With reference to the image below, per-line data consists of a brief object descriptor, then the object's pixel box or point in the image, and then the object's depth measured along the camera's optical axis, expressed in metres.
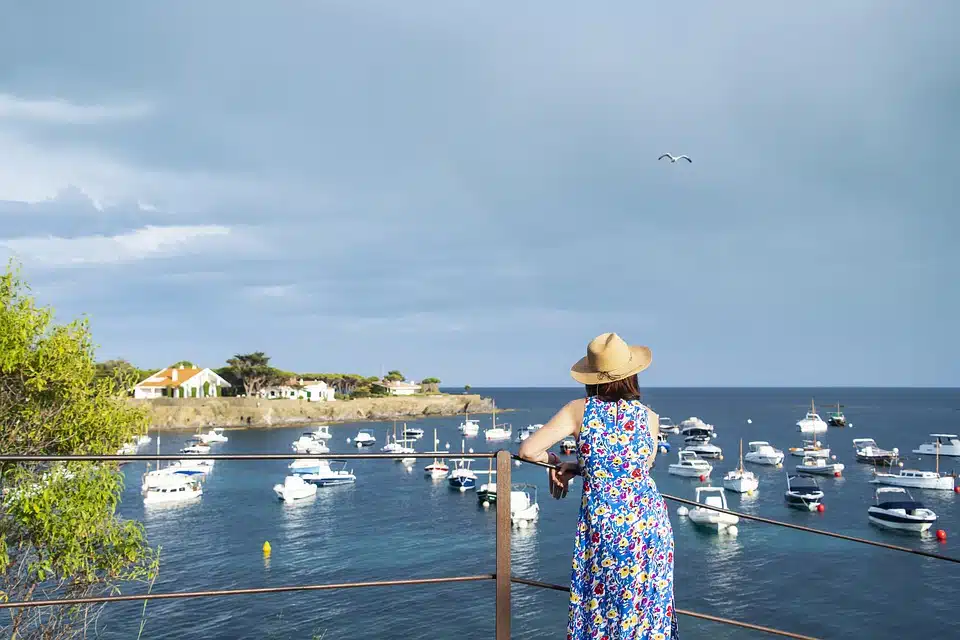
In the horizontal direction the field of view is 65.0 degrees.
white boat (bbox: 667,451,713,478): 56.81
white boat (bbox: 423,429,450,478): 57.31
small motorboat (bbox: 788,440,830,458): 64.81
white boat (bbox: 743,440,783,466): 65.56
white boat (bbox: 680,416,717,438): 86.72
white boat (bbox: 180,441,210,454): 66.25
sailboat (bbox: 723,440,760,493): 50.88
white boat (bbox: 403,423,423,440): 84.71
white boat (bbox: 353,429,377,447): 78.12
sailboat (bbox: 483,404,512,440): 86.88
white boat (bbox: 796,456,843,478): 59.18
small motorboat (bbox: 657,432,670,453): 76.57
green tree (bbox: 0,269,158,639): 9.78
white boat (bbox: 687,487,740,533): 40.62
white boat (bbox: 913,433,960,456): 69.50
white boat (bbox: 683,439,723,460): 70.00
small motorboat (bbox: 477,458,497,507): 46.41
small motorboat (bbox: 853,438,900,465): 63.72
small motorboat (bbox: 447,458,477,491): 51.97
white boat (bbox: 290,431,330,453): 71.94
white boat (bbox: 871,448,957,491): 52.59
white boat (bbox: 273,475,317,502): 47.50
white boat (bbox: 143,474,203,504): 45.00
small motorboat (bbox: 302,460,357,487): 53.03
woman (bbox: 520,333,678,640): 2.74
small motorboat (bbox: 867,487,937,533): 39.19
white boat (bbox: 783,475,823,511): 44.91
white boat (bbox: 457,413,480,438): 87.94
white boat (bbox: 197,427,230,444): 74.50
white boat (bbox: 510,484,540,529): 40.47
